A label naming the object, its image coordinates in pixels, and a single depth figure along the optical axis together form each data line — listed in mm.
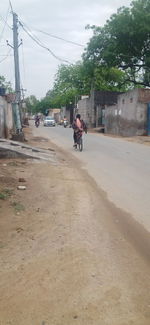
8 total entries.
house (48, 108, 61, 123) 87975
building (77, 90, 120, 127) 45125
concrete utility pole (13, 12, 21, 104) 18769
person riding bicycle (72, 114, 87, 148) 15914
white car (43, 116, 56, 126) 58531
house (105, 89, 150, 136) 26406
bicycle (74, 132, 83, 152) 15992
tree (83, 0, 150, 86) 32219
